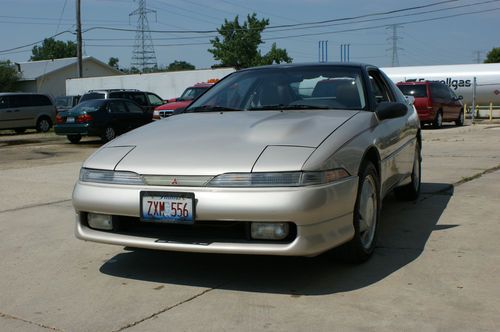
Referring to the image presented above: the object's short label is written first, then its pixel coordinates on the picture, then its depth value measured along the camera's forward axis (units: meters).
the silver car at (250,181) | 3.37
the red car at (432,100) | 19.38
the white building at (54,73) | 56.03
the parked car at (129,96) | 21.19
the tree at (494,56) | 74.00
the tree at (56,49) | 115.88
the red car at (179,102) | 17.98
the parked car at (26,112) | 21.66
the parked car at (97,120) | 16.64
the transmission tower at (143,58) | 71.10
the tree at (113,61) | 137.15
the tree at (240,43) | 78.69
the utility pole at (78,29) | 32.94
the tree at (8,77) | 54.09
